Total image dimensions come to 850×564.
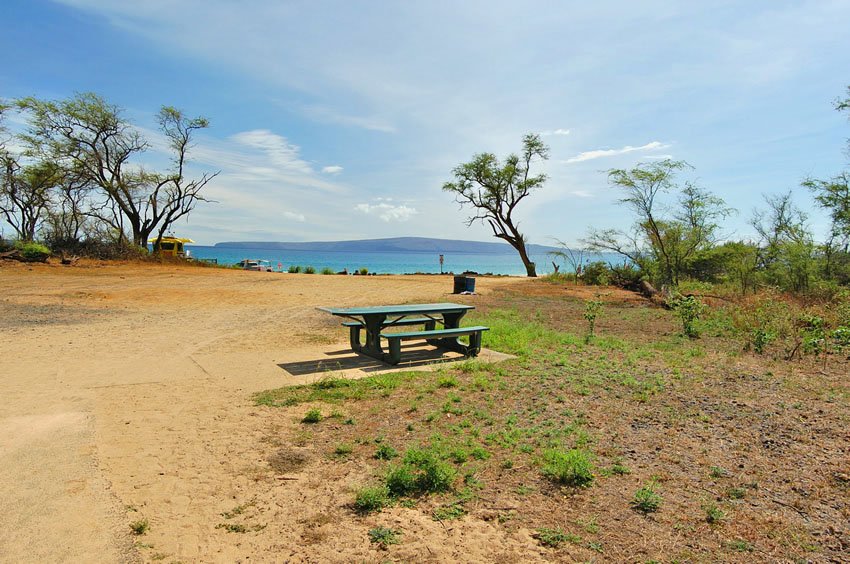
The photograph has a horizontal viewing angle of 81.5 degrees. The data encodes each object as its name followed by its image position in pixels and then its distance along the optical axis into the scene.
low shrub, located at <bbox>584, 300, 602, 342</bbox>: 9.25
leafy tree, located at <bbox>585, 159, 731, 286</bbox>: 17.73
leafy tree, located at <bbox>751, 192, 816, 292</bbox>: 15.78
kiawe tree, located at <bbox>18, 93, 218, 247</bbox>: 25.64
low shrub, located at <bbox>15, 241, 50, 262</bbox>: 21.58
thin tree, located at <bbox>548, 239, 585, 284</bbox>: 23.30
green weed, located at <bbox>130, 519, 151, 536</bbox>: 2.73
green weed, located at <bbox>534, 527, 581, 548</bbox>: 2.66
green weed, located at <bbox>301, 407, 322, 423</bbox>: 4.56
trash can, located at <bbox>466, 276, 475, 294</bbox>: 16.82
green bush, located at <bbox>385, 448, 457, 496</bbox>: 3.23
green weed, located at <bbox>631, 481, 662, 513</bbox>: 3.00
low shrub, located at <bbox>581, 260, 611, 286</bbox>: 21.57
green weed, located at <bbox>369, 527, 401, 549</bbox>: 2.65
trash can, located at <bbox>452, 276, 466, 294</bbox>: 16.91
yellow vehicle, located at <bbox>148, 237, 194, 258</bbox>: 30.29
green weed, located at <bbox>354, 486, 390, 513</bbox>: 3.02
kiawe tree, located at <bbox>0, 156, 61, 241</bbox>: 27.19
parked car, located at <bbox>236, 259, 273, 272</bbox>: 34.15
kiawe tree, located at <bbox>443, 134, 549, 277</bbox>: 34.28
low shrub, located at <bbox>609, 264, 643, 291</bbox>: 19.89
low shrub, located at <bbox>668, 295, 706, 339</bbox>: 9.30
